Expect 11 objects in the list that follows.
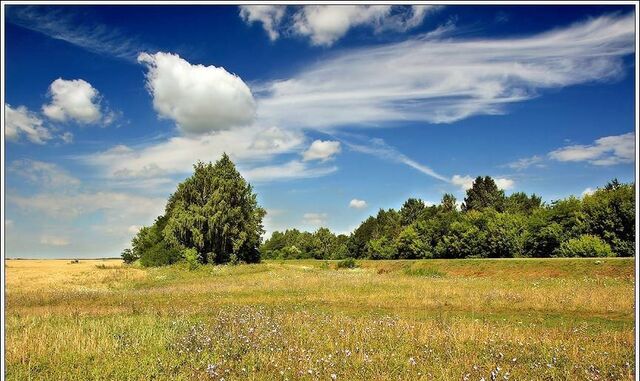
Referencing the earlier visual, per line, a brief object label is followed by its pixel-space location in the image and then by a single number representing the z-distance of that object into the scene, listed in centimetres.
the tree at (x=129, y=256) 9269
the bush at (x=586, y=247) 5488
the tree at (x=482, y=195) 12088
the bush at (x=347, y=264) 7688
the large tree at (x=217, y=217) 6856
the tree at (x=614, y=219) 5538
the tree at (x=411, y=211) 12912
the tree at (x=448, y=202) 12950
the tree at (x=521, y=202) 10794
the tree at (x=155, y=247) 6881
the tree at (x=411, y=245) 9344
